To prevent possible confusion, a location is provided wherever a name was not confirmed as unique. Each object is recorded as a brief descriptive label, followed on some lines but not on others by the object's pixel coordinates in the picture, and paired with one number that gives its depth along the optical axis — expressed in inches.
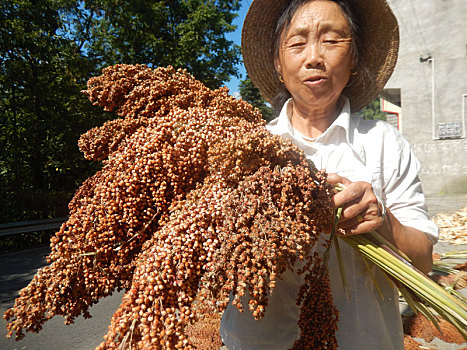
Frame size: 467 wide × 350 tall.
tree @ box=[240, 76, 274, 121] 704.4
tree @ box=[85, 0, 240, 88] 374.0
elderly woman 46.3
